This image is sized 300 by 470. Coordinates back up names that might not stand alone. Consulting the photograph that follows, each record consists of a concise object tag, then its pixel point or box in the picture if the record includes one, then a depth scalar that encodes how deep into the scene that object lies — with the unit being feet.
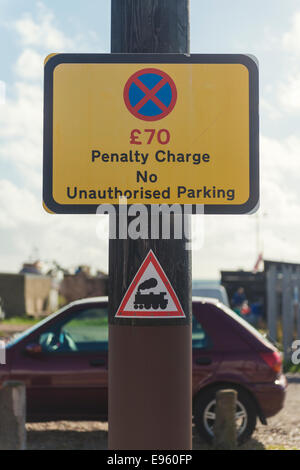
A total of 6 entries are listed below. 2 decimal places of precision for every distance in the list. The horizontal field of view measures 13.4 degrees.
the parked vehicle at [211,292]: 94.17
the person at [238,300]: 133.52
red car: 44.64
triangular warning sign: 16.28
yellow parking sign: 16.67
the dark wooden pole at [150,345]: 16.04
